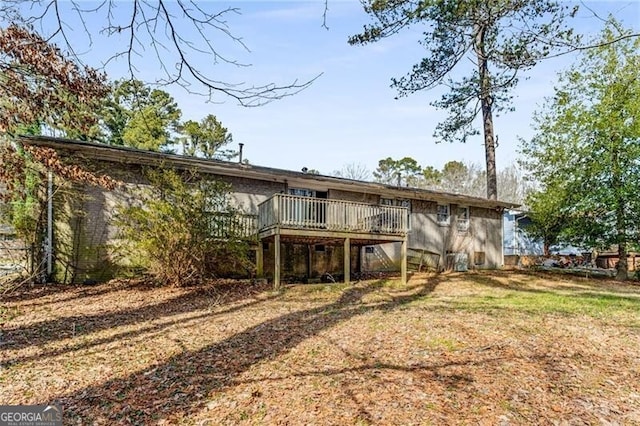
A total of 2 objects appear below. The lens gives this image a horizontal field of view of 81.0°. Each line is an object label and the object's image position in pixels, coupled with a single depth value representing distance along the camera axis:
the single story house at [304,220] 10.74
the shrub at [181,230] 9.55
